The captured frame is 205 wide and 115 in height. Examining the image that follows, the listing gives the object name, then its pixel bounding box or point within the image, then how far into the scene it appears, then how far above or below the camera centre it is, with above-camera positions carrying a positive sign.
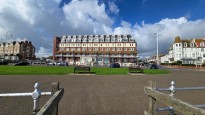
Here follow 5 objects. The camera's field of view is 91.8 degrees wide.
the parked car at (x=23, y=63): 26.98 -1.09
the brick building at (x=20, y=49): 59.41 +6.43
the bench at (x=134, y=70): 14.90 -1.51
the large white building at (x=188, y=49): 48.35 +5.66
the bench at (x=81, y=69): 13.58 -1.29
